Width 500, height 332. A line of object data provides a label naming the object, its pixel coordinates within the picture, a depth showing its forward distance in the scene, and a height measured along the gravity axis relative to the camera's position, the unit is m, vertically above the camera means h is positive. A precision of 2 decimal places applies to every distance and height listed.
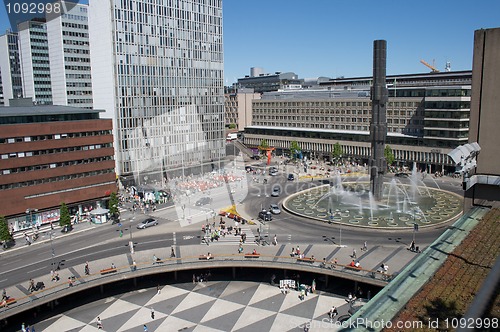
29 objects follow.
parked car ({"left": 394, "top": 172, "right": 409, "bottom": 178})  92.81 -17.49
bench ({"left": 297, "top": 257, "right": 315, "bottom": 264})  42.15 -16.32
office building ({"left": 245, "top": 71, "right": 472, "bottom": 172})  91.25 -6.11
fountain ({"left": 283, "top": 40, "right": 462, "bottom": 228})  59.41 -17.25
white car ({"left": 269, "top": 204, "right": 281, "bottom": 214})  63.97 -17.03
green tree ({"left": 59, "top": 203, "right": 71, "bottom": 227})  59.02 -16.29
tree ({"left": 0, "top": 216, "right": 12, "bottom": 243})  52.41 -16.27
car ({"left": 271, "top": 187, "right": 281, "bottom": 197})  76.19 -17.38
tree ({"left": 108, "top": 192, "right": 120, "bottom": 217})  63.06 -15.90
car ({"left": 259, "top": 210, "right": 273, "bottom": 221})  60.72 -17.04
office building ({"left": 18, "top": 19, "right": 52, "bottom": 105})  137.62 +13.93
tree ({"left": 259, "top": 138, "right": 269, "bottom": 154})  129.50 -14.80
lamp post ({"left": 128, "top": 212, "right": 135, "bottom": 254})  48.46 -17.18
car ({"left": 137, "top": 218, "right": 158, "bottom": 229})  59.34 -17.63
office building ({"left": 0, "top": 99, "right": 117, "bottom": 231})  58.56 -9.08
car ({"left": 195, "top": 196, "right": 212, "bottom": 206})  72.62 -17.93
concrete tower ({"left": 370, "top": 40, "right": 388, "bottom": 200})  68.00 -2.44
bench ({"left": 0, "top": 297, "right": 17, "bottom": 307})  35.42 -16.96
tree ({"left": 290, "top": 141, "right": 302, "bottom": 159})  119.25 -14.63
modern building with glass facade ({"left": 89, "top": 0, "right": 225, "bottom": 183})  87.88 +4.70
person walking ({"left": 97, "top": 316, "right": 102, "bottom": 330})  36.88 -19.58
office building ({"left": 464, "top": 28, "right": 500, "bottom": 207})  16.78 -0.51
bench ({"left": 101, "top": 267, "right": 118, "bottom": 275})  41.34 -16.75
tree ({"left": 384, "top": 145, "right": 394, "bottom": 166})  97.44 -13.70
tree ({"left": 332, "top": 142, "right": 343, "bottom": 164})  109.00 -14.02
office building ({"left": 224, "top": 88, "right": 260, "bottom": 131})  156.88 -3.36
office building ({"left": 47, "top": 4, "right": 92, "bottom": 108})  121.69 +12.69
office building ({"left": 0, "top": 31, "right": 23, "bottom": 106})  158.62 +13.13
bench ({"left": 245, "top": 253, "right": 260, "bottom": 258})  44.12 -16.48
